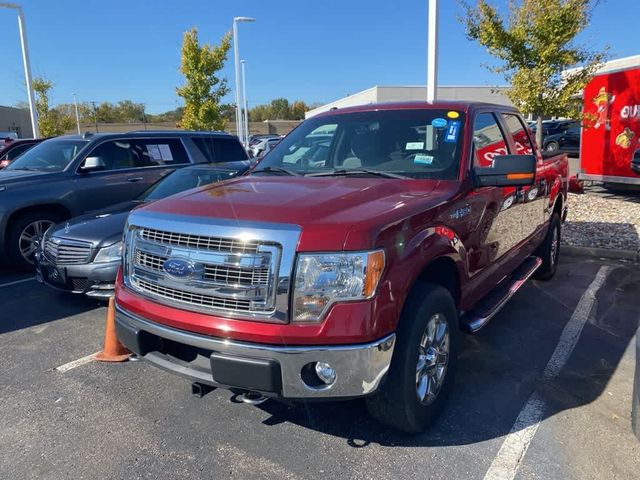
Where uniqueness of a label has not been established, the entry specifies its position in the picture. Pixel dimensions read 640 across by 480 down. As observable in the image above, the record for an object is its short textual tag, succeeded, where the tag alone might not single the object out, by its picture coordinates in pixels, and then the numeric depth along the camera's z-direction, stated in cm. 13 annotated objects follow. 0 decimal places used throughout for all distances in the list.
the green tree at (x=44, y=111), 2827
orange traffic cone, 397
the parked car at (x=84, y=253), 481
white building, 3778
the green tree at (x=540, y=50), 948
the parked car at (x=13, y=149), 1141
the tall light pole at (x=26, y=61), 1797
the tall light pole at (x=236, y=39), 2077
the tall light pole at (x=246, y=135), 2886
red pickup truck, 239
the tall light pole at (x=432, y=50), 785
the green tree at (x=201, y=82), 2095
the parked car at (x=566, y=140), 2277
